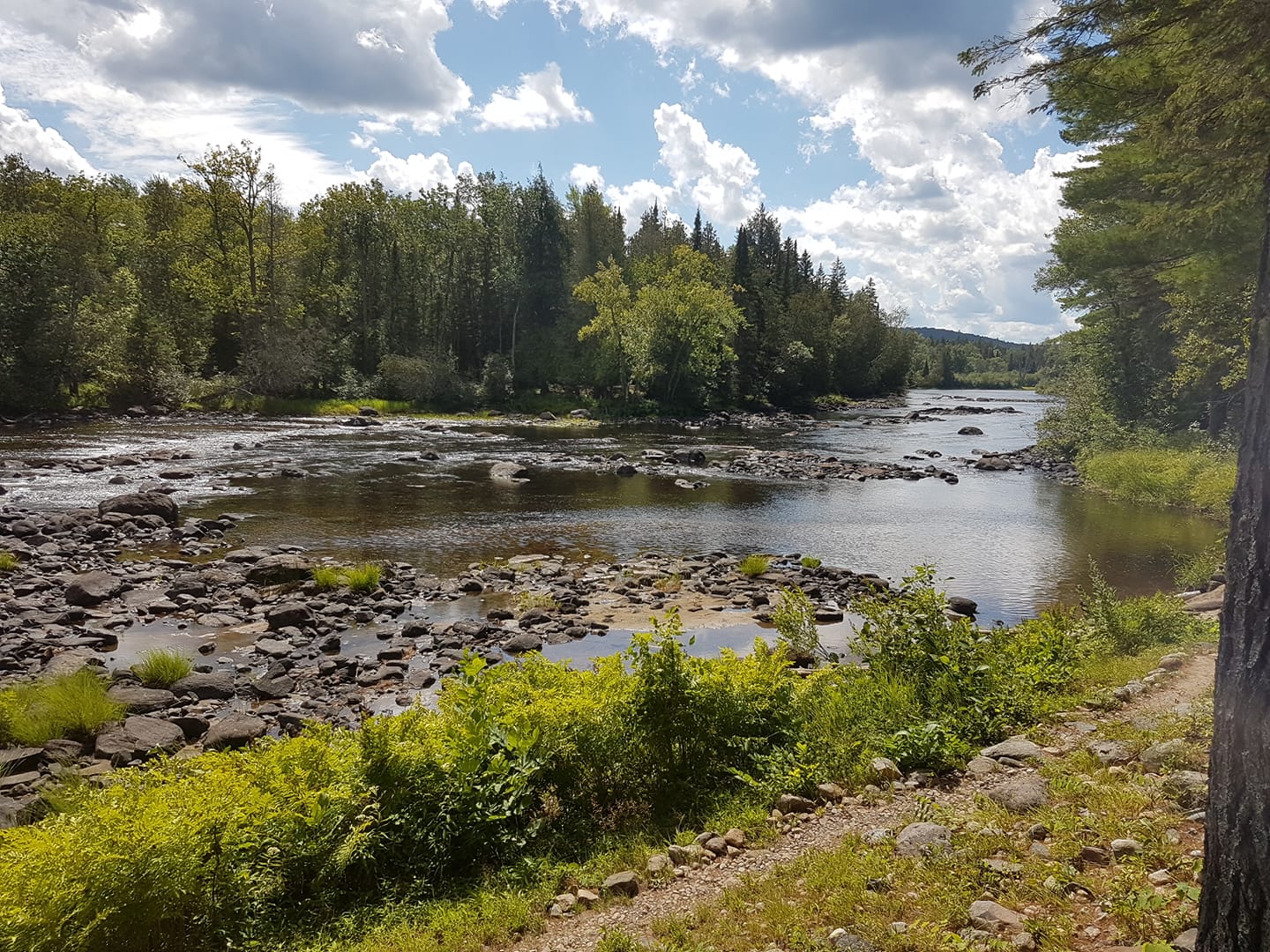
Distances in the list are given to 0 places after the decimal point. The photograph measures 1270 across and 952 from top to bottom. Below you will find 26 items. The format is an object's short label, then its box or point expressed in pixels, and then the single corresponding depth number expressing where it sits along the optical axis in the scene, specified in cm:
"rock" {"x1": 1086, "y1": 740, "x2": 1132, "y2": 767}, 684
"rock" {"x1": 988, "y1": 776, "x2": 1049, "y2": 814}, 625
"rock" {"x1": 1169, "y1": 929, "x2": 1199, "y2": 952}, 403
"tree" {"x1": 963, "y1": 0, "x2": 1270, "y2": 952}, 364
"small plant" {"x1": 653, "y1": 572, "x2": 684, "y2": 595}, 1853
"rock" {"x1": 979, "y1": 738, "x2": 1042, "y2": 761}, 729
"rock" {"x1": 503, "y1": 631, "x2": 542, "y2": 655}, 1431
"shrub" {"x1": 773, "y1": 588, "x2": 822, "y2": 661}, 1140
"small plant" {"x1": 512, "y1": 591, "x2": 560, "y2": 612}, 1684
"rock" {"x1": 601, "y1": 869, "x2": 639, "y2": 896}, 577
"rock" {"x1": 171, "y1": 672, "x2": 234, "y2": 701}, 1154
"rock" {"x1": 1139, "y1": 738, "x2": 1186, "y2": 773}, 654
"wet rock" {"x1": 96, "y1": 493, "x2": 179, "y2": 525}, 2252
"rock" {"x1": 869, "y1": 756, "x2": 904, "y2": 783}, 721
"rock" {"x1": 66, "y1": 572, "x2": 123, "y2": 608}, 1558
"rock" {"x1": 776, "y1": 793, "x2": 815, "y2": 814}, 688
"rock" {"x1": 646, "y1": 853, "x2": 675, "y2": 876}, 600
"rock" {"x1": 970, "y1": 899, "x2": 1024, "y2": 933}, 460
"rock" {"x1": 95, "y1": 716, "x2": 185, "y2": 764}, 920
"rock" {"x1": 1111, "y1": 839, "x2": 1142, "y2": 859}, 525
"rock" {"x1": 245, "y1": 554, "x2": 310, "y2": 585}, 1791
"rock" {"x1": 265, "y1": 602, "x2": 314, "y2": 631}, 1496
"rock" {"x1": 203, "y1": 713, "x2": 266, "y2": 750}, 978
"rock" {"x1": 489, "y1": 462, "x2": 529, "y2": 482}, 3366
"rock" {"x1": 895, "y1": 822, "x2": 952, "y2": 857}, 568
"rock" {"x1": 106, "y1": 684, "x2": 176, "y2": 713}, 1074
